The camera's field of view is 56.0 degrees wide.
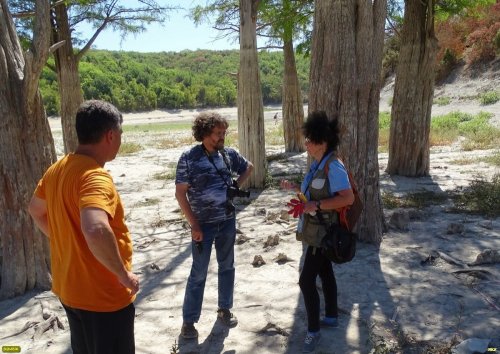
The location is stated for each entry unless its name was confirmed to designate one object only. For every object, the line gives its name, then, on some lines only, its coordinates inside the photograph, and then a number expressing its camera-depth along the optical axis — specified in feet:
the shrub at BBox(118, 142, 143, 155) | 57.67
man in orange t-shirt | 7.27
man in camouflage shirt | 11.65
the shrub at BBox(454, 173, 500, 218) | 22.79
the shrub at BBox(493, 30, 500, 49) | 87.92
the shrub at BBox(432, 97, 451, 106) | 85.35
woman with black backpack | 10.76
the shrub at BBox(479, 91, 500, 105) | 74.23
